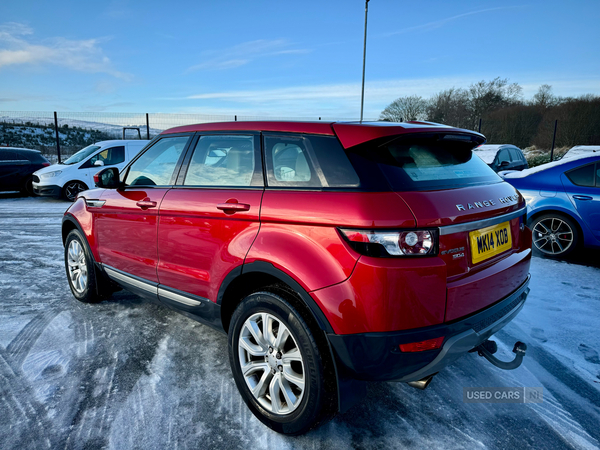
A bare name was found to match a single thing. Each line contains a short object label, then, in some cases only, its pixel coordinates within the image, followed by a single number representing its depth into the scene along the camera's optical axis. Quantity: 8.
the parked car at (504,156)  11.45
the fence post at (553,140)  22.27
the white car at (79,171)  11.65
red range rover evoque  1.89
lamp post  19.39
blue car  5.40
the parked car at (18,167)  12.65
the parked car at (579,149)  17.87
